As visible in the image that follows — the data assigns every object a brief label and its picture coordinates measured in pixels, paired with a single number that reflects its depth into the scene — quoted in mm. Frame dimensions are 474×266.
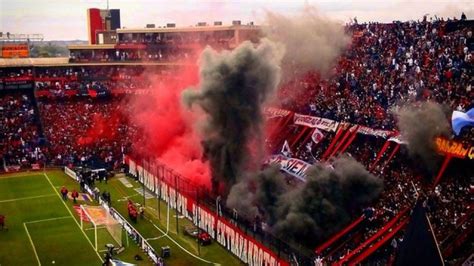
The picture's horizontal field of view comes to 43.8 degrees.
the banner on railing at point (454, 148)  23547
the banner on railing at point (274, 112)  39375
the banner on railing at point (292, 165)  31588
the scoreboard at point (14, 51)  64812
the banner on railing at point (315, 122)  33450
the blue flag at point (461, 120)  23062
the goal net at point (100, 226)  28808
